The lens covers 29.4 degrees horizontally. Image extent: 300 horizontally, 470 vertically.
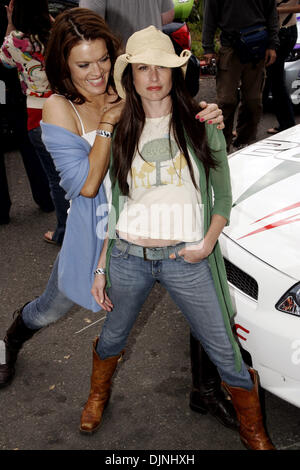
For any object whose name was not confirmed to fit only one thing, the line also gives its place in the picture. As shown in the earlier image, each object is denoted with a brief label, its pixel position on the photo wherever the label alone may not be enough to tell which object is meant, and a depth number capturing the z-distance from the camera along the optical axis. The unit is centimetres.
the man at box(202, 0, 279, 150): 564
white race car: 252
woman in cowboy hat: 228
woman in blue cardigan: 235
